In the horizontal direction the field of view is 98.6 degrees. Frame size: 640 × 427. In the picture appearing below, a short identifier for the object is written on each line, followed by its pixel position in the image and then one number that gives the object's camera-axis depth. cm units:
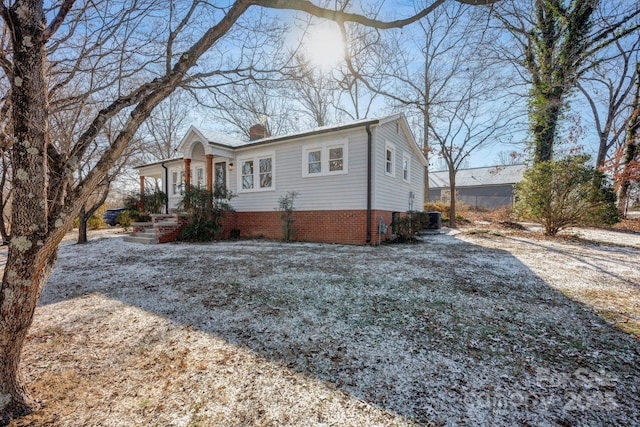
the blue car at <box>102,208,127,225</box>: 1734
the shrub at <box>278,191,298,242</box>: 934
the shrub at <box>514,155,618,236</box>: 839
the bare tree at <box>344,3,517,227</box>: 1376
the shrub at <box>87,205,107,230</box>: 1579
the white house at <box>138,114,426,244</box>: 845
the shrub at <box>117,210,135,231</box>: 1328
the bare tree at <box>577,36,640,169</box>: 1599
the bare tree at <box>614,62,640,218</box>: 1491
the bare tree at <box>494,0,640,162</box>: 479
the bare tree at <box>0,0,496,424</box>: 156
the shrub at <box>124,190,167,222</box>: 1273
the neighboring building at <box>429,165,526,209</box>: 2945
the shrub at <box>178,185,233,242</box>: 933
